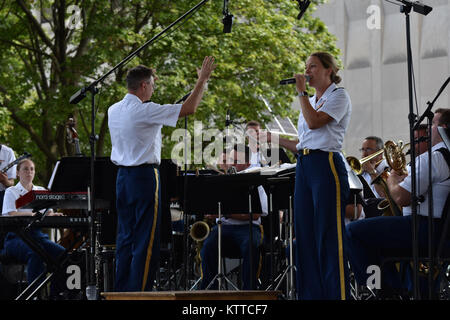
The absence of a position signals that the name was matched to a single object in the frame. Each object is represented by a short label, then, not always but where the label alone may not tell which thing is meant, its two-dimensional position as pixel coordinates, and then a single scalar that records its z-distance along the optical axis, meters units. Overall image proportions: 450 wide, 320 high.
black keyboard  12.28
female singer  9.21
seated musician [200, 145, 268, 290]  14.19
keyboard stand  12.47
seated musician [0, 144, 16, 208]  16.56
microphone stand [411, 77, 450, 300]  8.70
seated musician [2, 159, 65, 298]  14.47
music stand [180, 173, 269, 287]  12.60
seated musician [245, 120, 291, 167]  14.65
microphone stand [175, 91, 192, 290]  12.26
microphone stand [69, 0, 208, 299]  10.98
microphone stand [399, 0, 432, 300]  8.43
